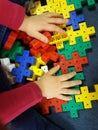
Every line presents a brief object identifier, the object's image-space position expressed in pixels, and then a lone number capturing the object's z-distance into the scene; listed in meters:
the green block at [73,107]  1.01
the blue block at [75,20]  1.05
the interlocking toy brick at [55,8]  1.07
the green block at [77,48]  1.02
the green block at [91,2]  1.05
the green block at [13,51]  1.08
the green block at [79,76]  1.02
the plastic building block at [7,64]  1.06
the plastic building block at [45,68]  1.05
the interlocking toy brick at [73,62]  1.02
